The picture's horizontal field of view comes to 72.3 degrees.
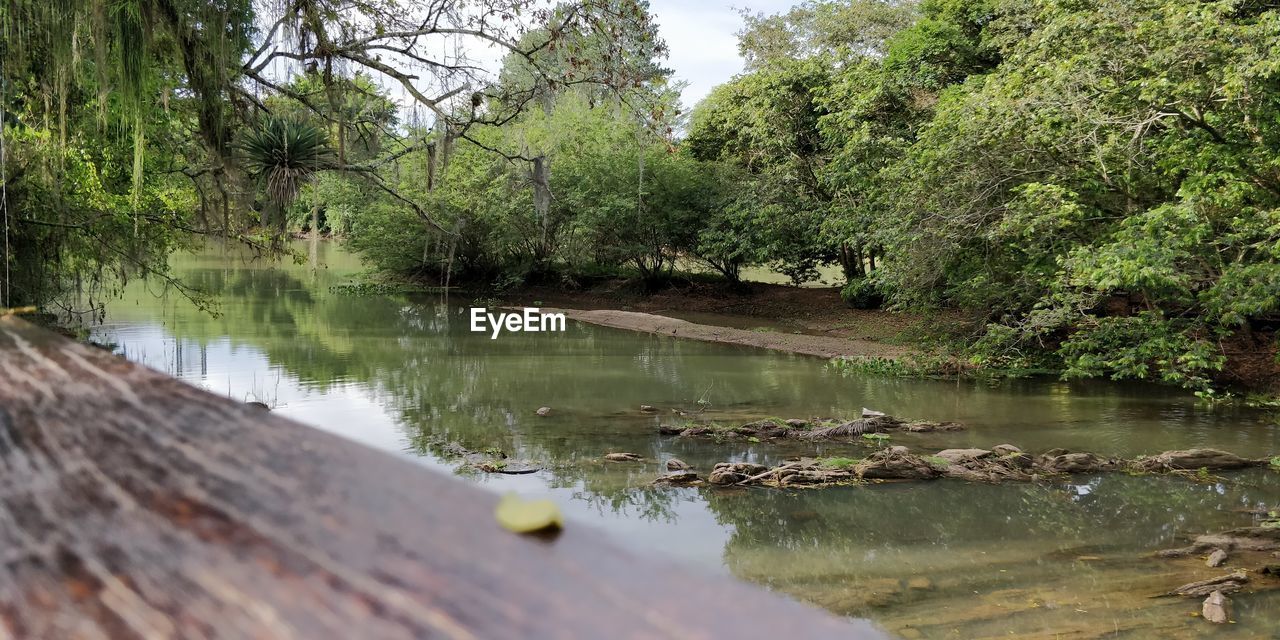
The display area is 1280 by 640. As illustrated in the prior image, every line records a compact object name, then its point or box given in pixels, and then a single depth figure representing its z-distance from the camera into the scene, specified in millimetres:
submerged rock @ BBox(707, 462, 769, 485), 6803
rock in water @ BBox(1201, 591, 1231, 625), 4312
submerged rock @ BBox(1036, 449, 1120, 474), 7262
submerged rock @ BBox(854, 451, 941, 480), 6996
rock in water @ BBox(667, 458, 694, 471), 7086
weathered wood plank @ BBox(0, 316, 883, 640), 455
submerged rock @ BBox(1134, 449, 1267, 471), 7363
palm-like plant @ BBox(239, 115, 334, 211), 7941
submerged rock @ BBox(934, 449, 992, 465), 7367
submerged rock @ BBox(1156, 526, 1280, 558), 5352
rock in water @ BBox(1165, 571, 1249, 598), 4641
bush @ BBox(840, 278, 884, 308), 19109
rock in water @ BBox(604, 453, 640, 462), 7398
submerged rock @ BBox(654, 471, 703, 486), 6812
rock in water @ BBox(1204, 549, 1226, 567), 5137
